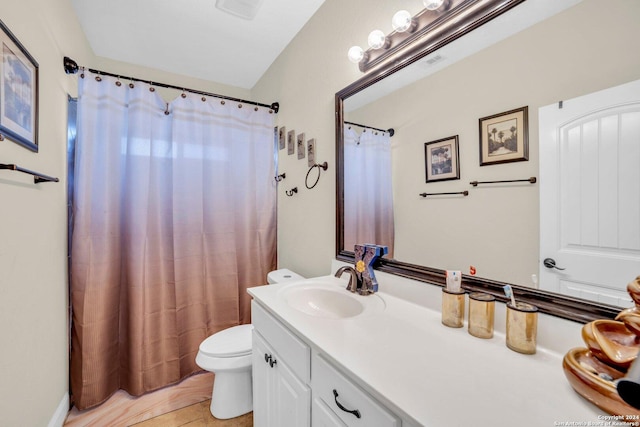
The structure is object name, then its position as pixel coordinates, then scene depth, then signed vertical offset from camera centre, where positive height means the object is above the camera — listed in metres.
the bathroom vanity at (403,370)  0.50 -0.37
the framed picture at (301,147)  1.85 +0.46
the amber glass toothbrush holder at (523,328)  0.67 -0.31
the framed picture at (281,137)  2.11 +0.62
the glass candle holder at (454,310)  0.83 -0.31
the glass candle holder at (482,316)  0.76 -0.31
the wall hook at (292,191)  1.96 +0.16
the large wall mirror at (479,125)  0.66 +0.31
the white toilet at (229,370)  1.46 -0.88
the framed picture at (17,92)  0.91 +0.47
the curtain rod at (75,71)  1.49 +0.86
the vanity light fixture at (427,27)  0.85 +0.71
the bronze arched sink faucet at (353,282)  1.18 -0.32
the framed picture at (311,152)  1.73 +0.40
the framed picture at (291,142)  1.97 +0.54
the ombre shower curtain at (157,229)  1.59 -0.12
